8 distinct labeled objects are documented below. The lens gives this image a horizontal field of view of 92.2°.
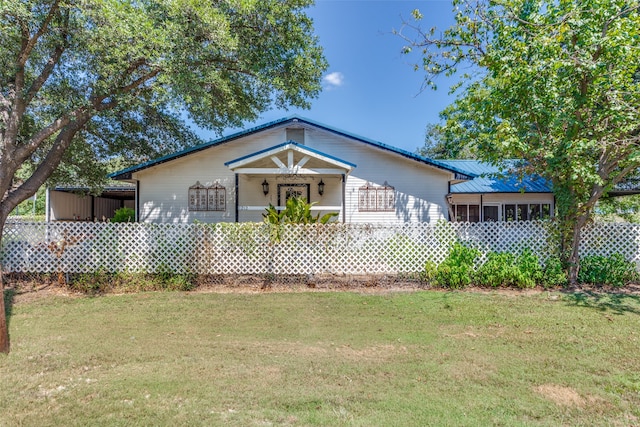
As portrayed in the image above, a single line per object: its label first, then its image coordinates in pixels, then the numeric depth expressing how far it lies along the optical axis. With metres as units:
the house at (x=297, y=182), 10.56
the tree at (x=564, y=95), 5.89
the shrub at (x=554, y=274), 7.02
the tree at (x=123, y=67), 6.71
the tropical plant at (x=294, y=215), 7.79
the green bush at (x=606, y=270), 7.11
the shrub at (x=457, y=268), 7.13
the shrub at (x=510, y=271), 7.00
